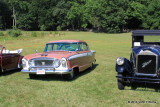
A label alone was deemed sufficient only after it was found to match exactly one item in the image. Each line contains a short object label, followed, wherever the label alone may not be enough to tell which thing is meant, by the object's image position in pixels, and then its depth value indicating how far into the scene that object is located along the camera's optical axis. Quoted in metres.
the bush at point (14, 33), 45.74
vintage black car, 6.51
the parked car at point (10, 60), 9.23
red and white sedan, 7.83
